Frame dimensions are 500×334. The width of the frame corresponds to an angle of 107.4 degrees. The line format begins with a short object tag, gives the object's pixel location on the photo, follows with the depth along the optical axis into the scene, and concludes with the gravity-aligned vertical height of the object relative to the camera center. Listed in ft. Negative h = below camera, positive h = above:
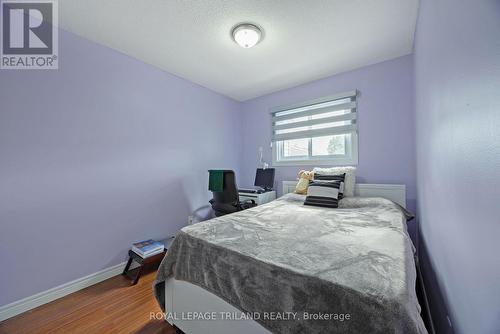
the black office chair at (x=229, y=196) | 8.00 -1.23
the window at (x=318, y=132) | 8.46 +1.77
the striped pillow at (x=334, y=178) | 7.22 -0.45
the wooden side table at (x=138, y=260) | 6.16 -3.24
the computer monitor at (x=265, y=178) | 10.27 -0.60
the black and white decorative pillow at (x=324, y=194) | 6.66 -1.00
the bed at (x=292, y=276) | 2.15 -1.56
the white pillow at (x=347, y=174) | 7.45 -0.30
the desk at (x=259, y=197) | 9.44 -1.56
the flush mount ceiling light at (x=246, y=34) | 5.65 +4.25
